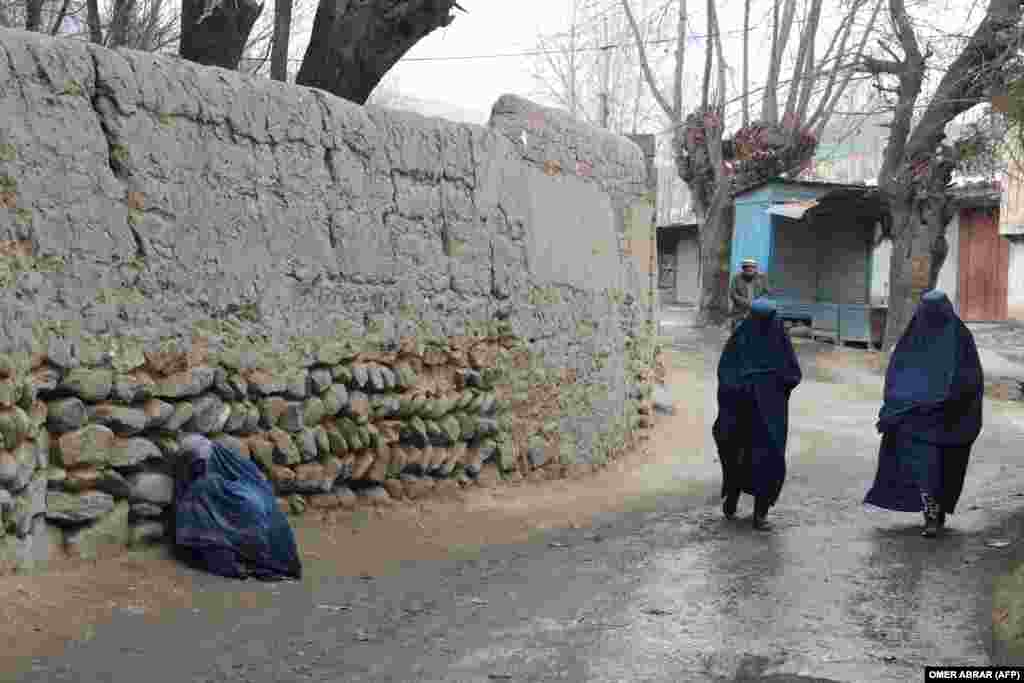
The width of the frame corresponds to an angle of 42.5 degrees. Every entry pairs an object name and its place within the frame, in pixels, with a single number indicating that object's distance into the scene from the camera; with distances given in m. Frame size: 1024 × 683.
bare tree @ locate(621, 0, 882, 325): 20.72
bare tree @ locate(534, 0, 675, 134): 40.00
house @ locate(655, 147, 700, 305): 30.30
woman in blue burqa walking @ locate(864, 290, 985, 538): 7.01
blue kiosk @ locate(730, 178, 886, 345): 20.06
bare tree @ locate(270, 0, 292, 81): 10.80
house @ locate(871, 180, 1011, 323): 25.03
